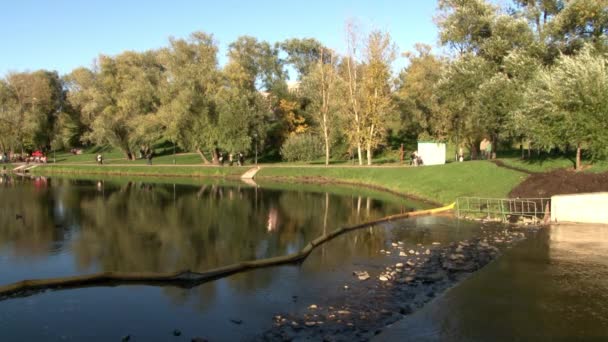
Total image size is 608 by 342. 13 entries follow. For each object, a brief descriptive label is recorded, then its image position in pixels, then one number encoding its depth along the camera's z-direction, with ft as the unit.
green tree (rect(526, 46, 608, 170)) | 102.06
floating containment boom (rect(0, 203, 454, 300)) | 57.57
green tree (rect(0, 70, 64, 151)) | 277.44
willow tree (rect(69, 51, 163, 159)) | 240.32
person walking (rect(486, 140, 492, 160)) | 178.29
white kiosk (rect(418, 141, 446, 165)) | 167.73
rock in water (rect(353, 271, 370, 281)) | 60.93
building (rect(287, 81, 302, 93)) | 272.10
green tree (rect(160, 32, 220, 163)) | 217.56
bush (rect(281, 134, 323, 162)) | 224.94
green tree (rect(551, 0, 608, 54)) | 129.59
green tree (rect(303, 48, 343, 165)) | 208.44
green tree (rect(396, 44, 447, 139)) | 190.49
